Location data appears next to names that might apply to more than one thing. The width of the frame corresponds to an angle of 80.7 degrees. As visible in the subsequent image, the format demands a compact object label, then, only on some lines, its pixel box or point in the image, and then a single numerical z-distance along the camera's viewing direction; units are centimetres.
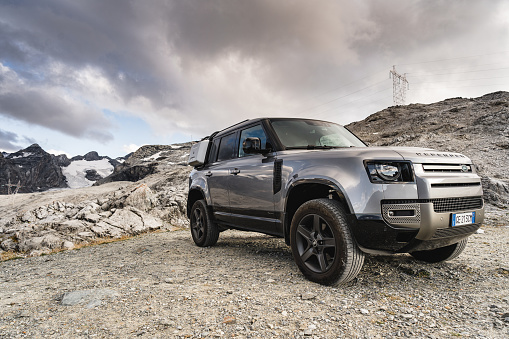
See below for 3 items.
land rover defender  261
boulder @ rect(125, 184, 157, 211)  1029
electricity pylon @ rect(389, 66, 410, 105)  5023
